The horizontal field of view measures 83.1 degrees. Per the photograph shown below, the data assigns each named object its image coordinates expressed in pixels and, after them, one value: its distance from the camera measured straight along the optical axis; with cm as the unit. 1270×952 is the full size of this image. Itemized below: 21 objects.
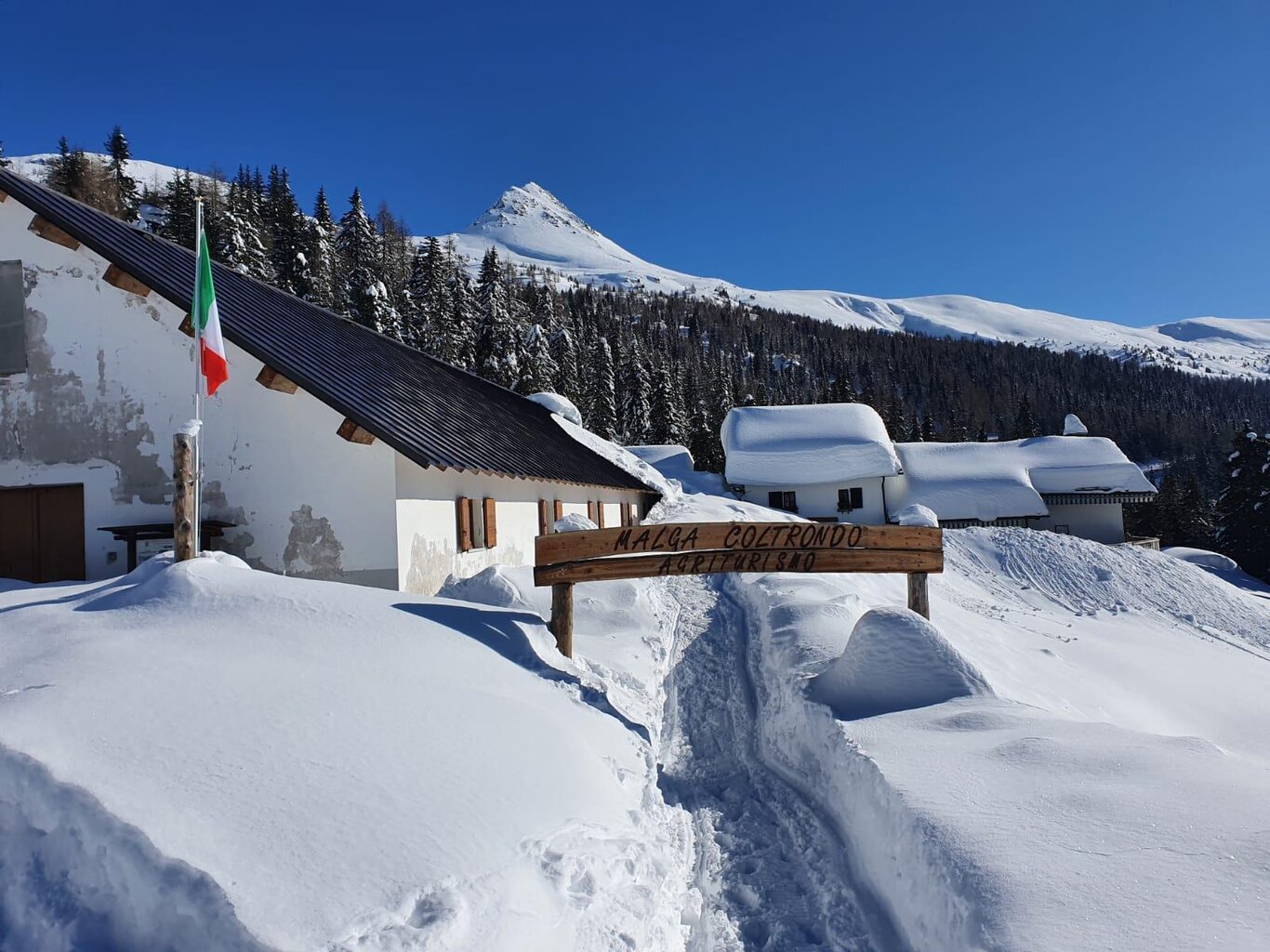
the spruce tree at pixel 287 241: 4581
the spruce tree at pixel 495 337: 4362
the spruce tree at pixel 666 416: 5453
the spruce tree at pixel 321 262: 4519
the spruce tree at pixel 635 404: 5466
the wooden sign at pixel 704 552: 803
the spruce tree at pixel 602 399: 5100
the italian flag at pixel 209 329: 879
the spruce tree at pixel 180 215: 4456
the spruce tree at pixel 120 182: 5219
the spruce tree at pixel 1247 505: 3884
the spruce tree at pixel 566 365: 4950
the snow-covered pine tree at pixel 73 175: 5731
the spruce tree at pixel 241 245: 3962
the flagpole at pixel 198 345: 814
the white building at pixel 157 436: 1052
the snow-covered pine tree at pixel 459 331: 4316
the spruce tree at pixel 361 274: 4162
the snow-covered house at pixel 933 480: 3994
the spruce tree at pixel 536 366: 4534
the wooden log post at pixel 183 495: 762
